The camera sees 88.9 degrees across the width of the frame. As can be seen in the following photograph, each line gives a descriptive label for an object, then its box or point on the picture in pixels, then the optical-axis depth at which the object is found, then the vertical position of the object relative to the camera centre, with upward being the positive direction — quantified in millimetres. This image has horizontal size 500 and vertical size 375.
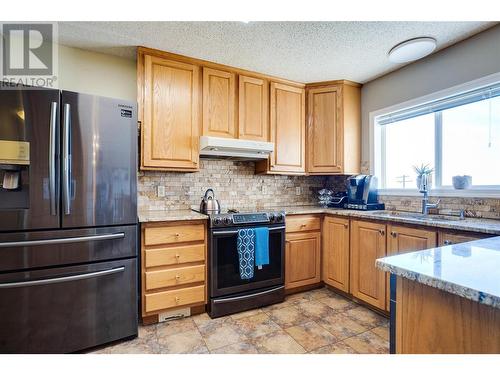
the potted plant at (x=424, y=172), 2342 +152
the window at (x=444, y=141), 2102 +459
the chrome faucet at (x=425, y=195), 2299 -61
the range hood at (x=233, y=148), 2342 +388
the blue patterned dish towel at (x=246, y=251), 2258 -565
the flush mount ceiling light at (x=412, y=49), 2051 +1168
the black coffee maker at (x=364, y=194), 2715 -62
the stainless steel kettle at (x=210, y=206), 2377 -168
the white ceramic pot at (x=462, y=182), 2137 +53
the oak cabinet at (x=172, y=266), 2027 -645
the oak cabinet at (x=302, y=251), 2615 -660
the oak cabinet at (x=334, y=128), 2953 +712
